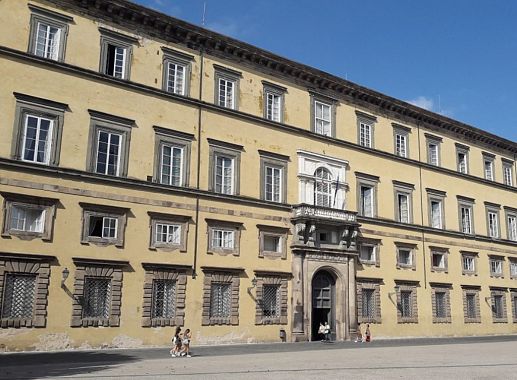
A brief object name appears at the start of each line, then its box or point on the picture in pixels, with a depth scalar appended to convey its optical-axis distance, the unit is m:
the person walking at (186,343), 21.51
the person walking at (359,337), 30.39
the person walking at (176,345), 21.44
